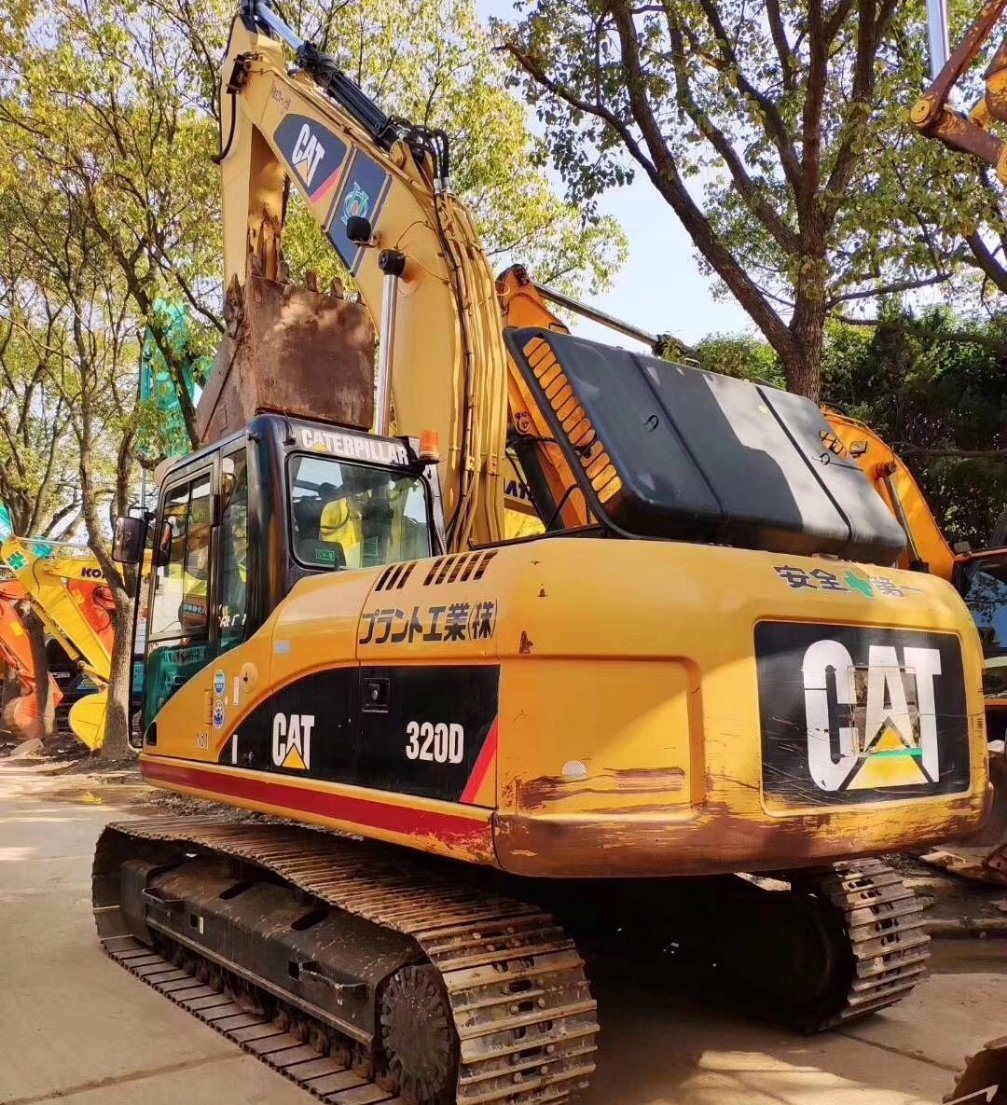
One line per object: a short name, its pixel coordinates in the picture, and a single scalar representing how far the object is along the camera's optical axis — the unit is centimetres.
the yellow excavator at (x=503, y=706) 307
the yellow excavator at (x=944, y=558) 705
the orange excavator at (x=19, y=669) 1719
